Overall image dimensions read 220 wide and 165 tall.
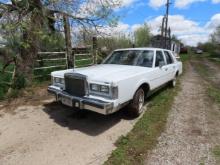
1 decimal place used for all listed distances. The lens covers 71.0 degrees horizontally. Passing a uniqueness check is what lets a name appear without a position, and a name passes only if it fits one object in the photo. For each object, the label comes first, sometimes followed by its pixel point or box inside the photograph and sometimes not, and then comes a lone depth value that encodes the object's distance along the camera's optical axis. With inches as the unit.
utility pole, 867.5
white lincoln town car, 122.9
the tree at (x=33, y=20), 184.8
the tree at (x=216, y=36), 1444.2
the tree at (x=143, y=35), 1121.6
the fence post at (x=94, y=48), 285.9
